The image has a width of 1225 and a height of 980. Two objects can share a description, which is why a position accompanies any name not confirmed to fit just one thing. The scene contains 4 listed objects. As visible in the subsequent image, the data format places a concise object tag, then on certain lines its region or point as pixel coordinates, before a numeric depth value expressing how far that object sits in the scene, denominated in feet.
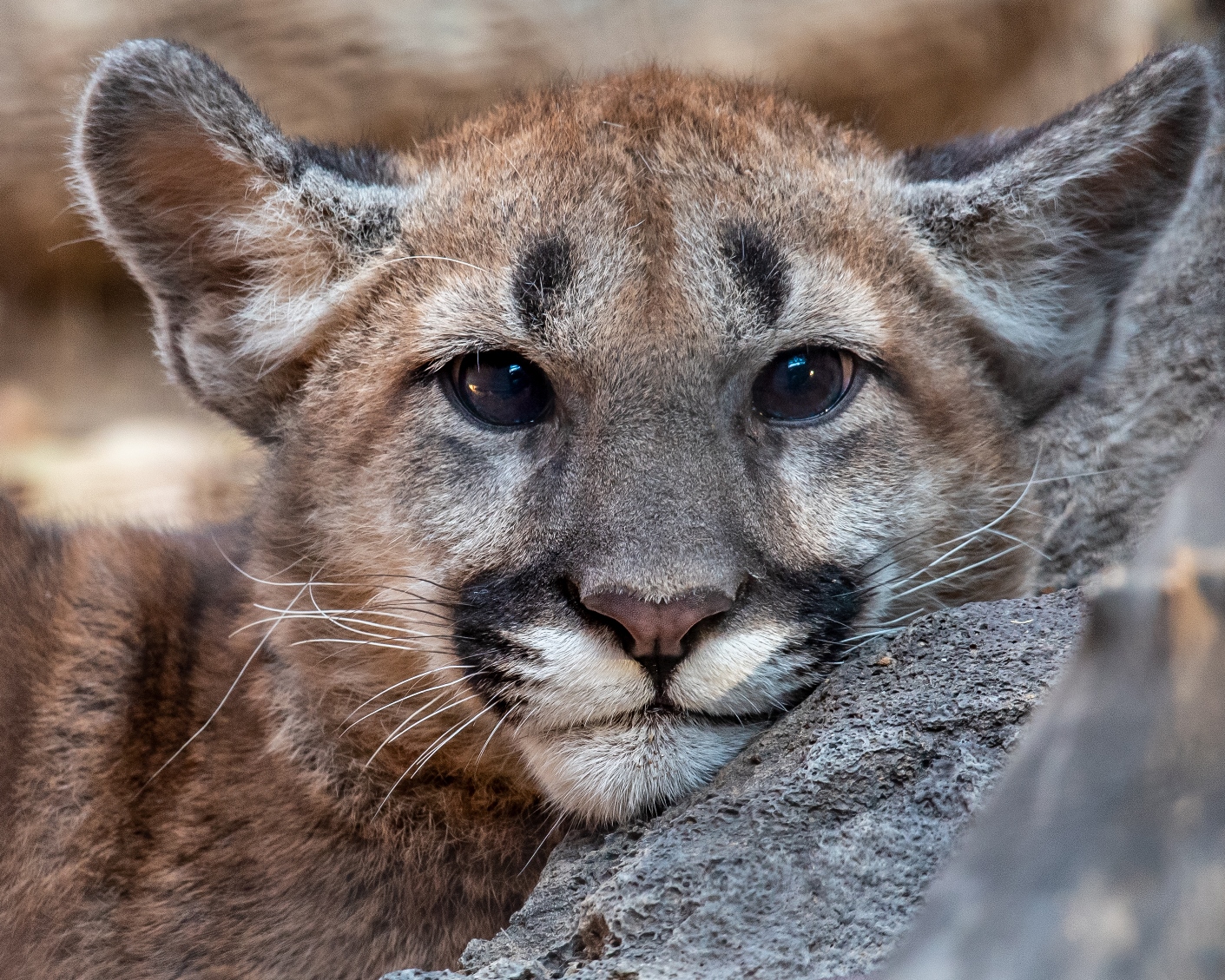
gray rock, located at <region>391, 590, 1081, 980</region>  16.49
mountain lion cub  20.80
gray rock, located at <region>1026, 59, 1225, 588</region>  33.96
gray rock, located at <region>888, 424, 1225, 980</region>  10.66
